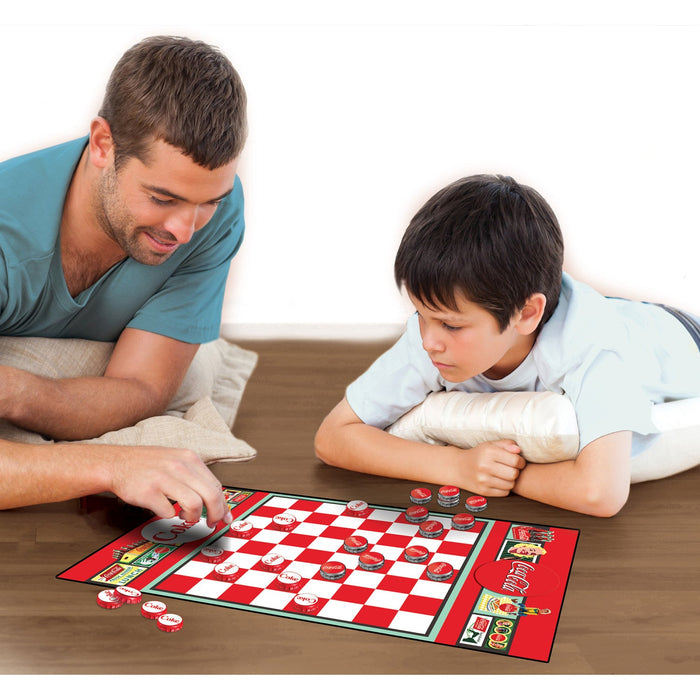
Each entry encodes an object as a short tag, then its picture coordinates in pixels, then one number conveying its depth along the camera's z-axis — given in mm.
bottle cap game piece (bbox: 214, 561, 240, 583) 1314
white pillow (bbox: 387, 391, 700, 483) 1606
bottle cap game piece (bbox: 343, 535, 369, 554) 1407
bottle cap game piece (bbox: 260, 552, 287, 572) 1343
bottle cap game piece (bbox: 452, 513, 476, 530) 1499
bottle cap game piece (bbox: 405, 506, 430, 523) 1528
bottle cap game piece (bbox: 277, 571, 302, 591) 1289
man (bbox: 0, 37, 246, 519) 1473
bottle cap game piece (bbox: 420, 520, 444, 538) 1468
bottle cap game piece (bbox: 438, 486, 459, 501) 1600
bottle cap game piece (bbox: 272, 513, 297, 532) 1493
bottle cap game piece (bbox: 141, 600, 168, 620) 1207
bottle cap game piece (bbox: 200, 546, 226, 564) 1381
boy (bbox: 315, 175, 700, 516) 1532
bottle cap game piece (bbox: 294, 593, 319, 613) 1231
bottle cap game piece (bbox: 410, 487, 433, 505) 1606
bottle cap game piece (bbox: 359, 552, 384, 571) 1342
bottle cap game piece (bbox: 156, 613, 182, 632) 1184
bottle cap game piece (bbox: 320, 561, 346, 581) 1313
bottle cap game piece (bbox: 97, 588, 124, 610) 1242
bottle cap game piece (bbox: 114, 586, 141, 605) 1253
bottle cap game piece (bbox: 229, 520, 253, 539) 1464
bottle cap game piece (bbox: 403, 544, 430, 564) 1372
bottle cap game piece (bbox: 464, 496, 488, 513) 1570
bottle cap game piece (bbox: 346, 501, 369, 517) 1572
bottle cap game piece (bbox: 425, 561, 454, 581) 1307
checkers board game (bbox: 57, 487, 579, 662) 1203
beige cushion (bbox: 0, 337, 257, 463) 1810
